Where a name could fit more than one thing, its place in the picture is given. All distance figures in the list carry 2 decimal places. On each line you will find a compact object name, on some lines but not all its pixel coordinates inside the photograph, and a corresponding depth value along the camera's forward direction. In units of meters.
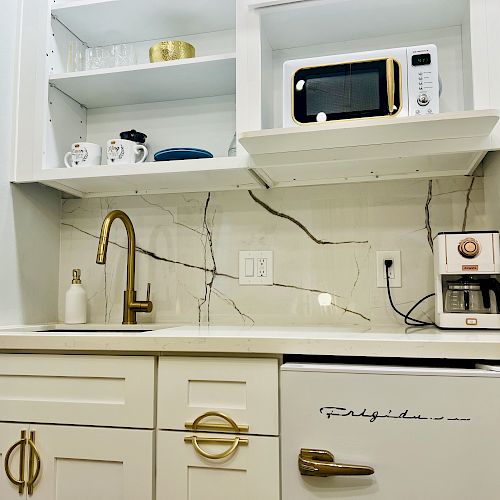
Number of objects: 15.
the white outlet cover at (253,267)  1.75
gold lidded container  1.72
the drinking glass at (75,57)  1.82
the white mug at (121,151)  1.69
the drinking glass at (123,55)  1.81
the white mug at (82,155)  1.72
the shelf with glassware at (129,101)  1.64
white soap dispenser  1.79
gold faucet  1.74
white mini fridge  1.00
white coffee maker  1.35
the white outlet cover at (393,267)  1.65
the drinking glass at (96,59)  1.82
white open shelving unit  1.38
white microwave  1.37
